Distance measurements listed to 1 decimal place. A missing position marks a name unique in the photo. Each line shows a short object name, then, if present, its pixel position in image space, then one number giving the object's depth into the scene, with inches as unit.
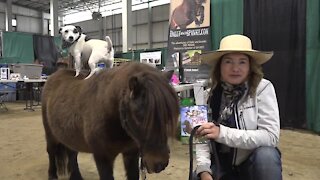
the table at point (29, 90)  293.4
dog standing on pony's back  97.0
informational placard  222.8
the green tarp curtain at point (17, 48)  396.5
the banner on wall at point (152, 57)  385.7
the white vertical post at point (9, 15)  679.1
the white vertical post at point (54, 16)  555.4
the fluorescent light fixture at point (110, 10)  665.2
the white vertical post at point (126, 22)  441.1
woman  50.3
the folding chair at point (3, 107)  301.8
